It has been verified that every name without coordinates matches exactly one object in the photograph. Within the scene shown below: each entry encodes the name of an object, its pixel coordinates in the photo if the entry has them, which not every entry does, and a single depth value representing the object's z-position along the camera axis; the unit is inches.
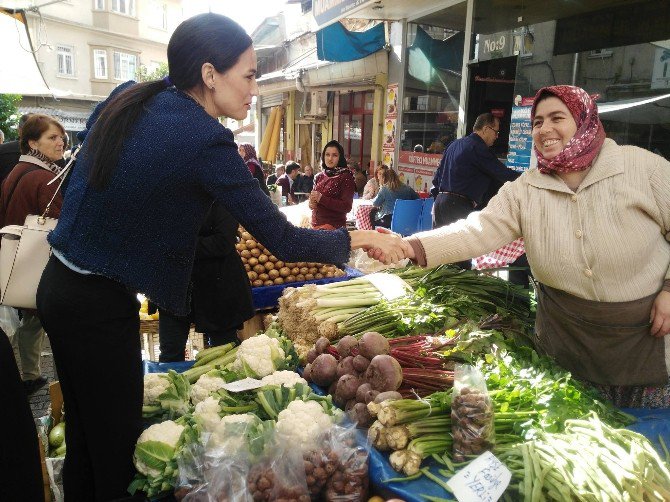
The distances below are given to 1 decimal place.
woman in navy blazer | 65.3
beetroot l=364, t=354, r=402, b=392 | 85.2
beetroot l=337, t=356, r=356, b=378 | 94.0
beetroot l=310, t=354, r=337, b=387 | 96.3
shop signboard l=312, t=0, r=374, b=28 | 266.5
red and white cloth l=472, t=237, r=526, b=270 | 138.4
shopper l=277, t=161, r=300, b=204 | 478.6
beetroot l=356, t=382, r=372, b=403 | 84.9
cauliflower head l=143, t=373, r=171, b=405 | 94.7
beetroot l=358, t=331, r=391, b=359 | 93.6
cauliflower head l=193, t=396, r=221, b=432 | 82.3
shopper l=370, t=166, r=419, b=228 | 312.2
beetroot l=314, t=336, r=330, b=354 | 106.3
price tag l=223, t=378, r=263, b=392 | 87.5
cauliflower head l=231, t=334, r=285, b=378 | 99.6
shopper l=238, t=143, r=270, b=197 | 248.4
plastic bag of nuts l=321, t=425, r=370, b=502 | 70.8
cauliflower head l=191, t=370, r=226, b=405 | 94.1
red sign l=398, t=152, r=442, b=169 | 321.7
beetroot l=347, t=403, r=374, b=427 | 81.4
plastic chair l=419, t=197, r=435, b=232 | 285.0
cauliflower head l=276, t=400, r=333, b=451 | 74.7
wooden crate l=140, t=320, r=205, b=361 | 173.2
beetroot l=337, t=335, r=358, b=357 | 100.2
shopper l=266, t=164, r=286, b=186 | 527.4
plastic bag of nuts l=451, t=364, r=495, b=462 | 68.8
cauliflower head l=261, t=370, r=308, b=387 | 92.2
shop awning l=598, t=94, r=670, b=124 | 187.3
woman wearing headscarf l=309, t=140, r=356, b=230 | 237.3
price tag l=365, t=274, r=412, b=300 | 130.3
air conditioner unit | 583.6
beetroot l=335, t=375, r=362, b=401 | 88.7
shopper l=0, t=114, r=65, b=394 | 156.3
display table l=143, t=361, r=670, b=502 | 67.7
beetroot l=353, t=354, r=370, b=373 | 92.5
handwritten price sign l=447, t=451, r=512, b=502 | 62.8
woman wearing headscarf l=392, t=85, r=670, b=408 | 86.0
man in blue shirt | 217.6
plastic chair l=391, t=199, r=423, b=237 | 285.2
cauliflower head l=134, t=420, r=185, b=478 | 75.3
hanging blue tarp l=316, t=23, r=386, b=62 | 360.8
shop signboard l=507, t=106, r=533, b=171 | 234.7
